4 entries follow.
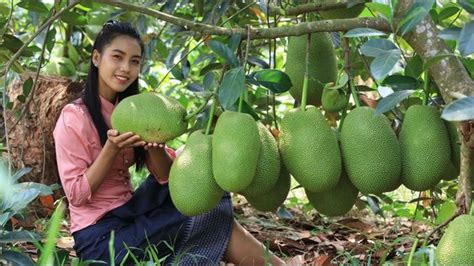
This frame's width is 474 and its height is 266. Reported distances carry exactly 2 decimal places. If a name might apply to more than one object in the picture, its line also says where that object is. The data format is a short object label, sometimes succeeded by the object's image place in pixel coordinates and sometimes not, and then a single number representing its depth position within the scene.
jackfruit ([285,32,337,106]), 2.09
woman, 2.24
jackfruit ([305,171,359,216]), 1.92
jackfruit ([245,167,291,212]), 1.92
